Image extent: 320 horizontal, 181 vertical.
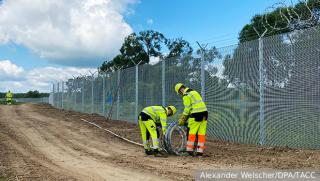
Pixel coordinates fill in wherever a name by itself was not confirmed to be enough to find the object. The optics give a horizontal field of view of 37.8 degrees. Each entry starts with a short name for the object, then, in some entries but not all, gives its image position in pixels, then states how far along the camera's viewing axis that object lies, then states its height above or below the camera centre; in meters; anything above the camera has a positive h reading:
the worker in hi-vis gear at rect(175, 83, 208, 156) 11.09 -0.47
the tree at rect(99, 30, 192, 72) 58.44 +6.77
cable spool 11.31 -0.98
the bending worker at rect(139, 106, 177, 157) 11.27 -0.57
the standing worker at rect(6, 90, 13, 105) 47.42 +0.42
